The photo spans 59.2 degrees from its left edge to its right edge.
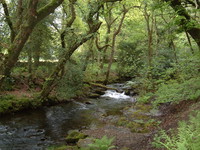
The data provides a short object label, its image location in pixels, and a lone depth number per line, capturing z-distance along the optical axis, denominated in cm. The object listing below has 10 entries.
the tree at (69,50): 1161
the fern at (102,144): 552
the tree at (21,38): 534
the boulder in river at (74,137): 787
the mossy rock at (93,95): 1754
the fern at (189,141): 218
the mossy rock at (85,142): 702
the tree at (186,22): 571
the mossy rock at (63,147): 683
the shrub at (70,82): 1394
